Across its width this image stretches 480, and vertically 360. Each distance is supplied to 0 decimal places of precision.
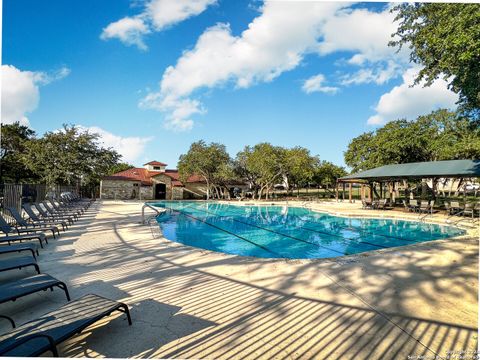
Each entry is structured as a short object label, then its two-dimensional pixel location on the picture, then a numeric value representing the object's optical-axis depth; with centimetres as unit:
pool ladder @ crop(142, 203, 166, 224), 1174
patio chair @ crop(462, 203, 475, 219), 1353
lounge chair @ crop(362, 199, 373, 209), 1960
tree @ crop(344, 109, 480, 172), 2309
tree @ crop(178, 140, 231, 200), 3236
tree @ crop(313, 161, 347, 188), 3988
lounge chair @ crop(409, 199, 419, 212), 1694
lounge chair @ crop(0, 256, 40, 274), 426
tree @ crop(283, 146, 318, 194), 3141
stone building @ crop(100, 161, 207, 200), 3366
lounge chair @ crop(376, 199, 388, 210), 1897
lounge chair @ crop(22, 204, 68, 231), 886
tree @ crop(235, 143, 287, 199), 3044
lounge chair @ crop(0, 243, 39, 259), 529
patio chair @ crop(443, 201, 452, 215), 1507
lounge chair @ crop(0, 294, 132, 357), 216
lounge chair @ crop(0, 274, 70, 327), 306
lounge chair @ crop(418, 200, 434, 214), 1617
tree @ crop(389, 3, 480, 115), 474
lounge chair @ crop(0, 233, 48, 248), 629
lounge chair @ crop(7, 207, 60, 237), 800
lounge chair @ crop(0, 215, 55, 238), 689
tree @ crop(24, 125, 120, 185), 1981
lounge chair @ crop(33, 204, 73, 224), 1017
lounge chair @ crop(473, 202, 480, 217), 1323
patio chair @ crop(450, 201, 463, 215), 1460
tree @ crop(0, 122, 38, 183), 2675
